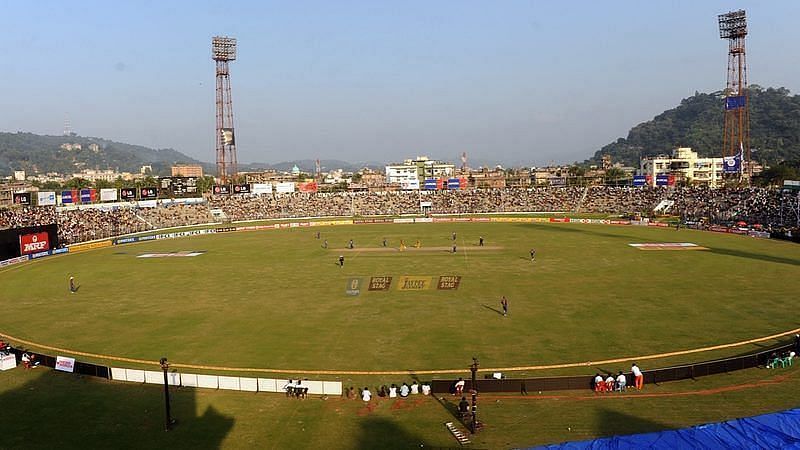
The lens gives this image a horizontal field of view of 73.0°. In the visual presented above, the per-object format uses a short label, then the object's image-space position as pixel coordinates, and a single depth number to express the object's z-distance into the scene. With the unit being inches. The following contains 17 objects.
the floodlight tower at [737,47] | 3846.0
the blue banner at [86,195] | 3927.2
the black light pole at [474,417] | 774.5
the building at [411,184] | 5388.8
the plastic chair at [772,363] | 991.0
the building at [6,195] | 5339.6
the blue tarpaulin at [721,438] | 538.0
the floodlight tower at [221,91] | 4901.6
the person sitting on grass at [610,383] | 908.0
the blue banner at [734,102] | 3821.4
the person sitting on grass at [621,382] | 900.0
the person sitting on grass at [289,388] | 919.0
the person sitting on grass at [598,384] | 903.1
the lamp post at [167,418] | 795.4
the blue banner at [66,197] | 3796.8
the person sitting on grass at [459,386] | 894.4
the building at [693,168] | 7042.3
